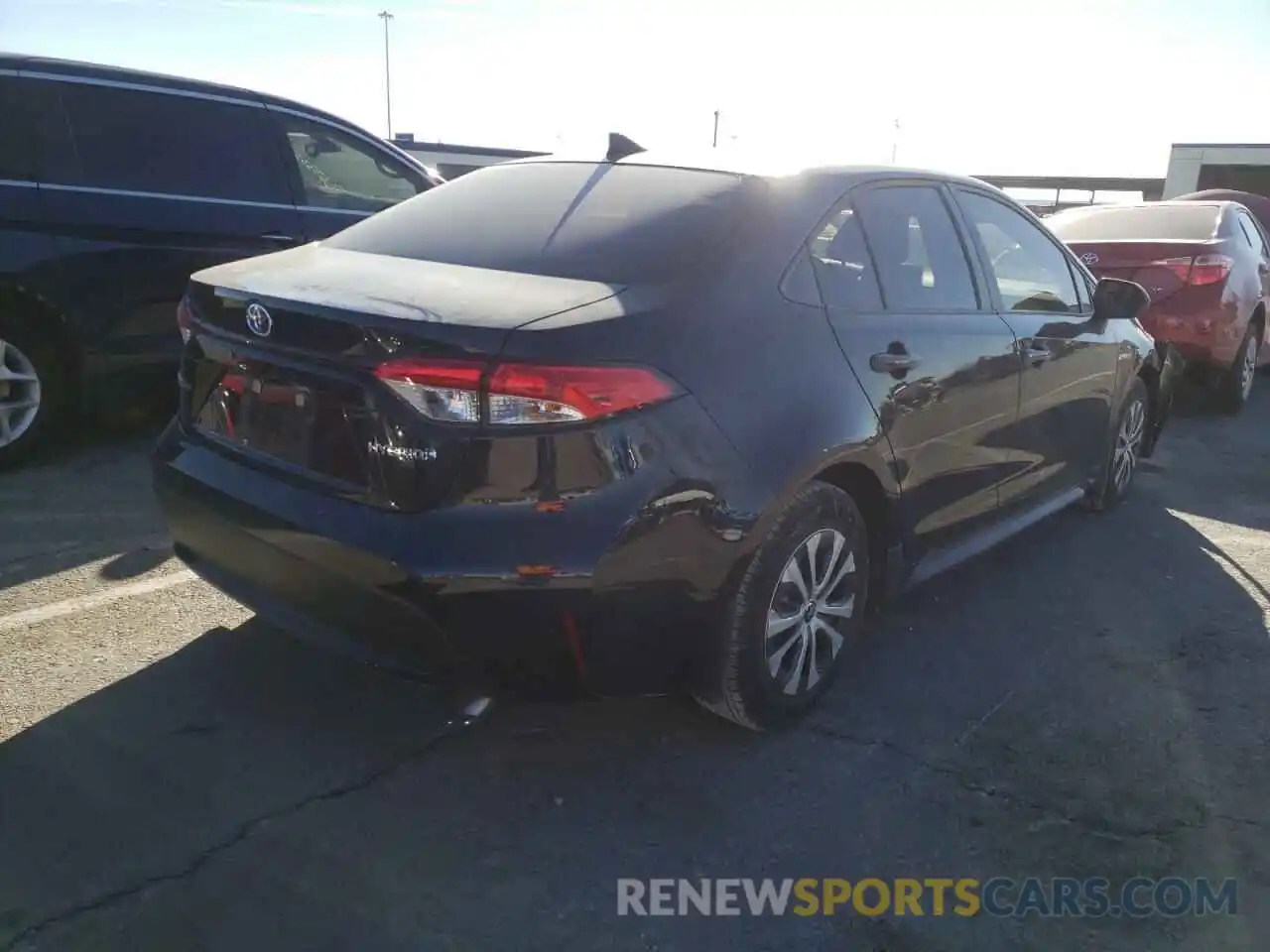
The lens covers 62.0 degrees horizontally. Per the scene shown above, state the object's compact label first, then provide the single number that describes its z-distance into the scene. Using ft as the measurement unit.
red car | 23.70
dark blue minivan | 15.53
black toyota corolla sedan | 7.57
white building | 78.84
